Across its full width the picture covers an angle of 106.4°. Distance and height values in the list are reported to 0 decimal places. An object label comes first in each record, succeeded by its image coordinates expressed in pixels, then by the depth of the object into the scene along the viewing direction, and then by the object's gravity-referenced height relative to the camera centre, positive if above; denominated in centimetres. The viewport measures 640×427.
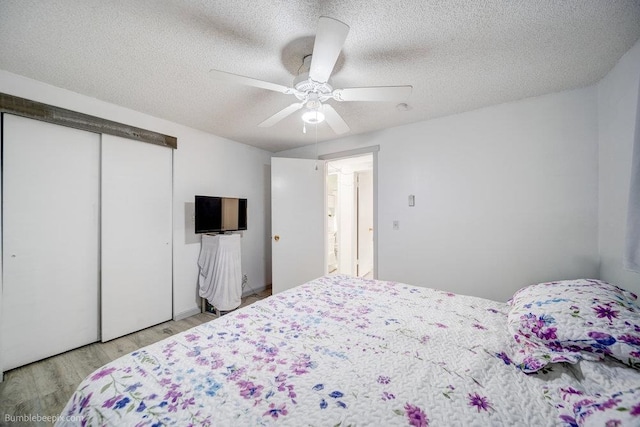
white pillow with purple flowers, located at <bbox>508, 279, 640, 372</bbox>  88 -46
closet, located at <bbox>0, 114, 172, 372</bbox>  183 -22
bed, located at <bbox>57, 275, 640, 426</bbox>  76 -64
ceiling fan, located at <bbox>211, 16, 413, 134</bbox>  108 +78
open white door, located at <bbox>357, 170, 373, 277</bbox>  470 -17
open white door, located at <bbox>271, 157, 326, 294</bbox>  338 -11
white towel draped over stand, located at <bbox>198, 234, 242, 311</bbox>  281 -70
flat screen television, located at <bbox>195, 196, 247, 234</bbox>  278 -1
